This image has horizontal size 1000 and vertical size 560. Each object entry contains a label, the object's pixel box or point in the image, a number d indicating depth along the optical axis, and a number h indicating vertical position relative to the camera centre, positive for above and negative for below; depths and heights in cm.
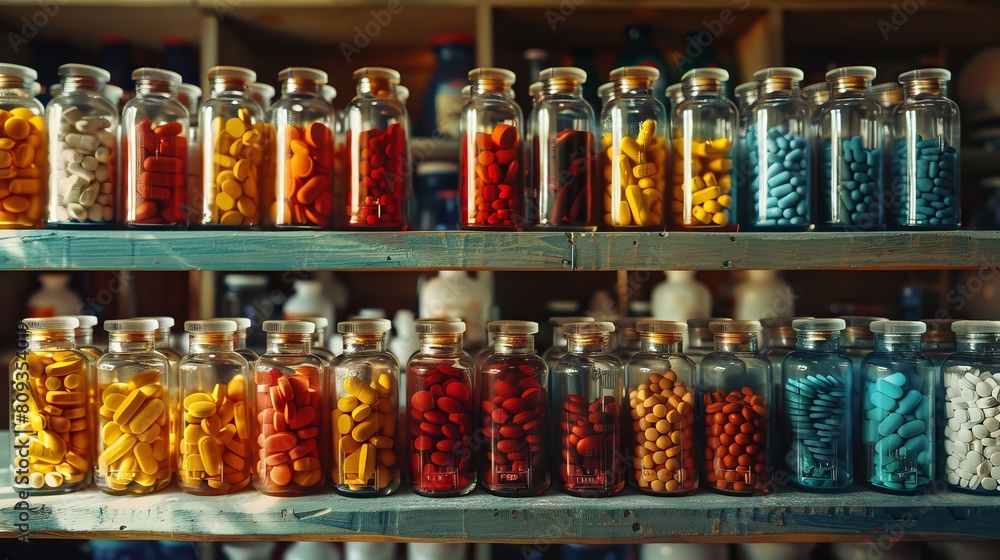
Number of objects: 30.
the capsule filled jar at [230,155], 93 +20
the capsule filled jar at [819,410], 94 -18
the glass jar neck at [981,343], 93 -8
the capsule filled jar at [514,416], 92 -18
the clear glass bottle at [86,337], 100 -7
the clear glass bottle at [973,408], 91 -17
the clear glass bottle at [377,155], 94 +20
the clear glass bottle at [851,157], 94 +20
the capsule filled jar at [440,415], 91 -18
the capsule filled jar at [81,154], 91 +20
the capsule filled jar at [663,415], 93 -18
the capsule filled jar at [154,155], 92 +20
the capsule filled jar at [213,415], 91 -18
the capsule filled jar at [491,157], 93 +19
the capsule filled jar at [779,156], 93 +19
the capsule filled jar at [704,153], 93 +20
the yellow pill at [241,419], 93 -19
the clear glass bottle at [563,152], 94 +21
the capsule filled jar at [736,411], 93 -18
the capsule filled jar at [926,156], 93 +20
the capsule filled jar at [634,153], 93 +20
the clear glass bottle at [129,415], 91 -18
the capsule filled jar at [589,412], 93 -18
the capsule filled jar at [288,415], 91 -18
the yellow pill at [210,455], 91 -23
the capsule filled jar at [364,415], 91 -18
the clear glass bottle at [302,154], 93 +20
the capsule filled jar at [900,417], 92 -19
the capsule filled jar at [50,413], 92 -17
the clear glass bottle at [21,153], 91 +20
